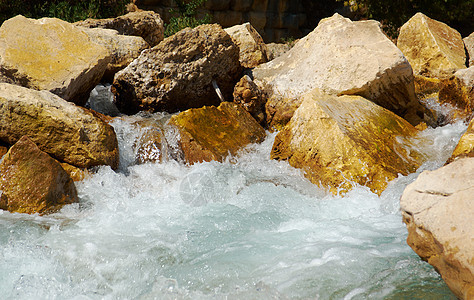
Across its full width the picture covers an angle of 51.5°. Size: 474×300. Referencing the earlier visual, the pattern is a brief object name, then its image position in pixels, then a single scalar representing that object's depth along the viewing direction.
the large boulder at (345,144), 5.04
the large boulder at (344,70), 6.43
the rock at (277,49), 9.81
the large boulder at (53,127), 5.00
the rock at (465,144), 4.35
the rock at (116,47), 7.83
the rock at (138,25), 9.22
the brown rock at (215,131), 5.84
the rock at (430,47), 9.30
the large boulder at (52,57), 6.16
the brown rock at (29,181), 4.39
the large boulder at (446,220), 2.36
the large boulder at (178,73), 7.02
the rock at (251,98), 6.98
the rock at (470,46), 9.75
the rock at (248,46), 8.27
